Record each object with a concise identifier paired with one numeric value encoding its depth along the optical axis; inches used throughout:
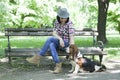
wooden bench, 390.3
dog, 359.9
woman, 365.1
